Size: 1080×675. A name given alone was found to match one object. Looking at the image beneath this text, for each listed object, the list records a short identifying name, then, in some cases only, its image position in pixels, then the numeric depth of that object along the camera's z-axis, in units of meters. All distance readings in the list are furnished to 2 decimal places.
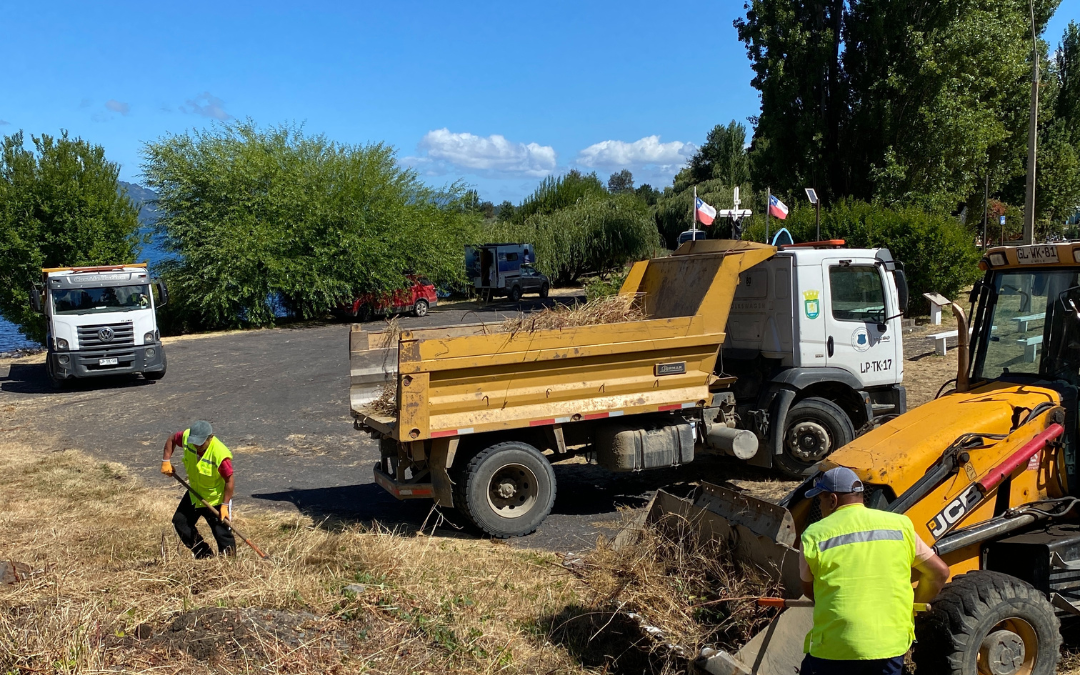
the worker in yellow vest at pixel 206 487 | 6.29
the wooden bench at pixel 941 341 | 15.95
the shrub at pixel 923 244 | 23.34
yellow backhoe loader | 4.16
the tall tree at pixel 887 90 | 27.62
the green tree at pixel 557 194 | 45.81
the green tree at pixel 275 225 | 27.70
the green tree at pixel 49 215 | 23.80
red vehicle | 30.38
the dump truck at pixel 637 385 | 7.27
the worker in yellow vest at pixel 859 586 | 3.36
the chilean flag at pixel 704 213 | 11.50
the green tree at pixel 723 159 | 46.66
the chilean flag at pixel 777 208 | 12.61
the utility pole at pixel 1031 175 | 19.62
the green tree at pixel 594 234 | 39.12
